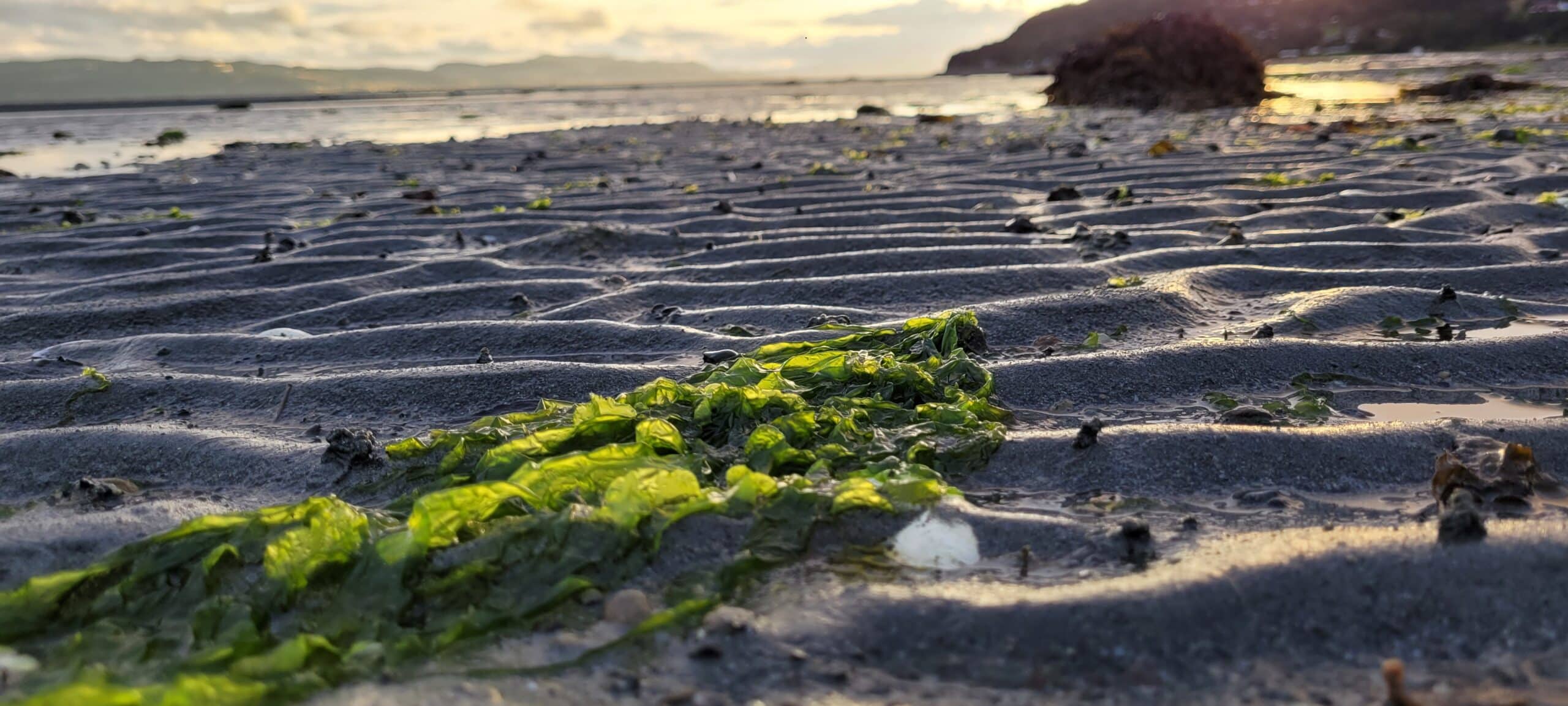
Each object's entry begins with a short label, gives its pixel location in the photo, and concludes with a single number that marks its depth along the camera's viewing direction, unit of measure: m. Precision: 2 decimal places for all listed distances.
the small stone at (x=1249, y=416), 0.49
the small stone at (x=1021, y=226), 1.04
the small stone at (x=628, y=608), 0.34
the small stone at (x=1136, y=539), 0.37
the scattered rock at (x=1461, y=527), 0.35
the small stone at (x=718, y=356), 0.63
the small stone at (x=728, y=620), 0.32
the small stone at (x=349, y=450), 0.48
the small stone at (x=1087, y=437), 0.46
